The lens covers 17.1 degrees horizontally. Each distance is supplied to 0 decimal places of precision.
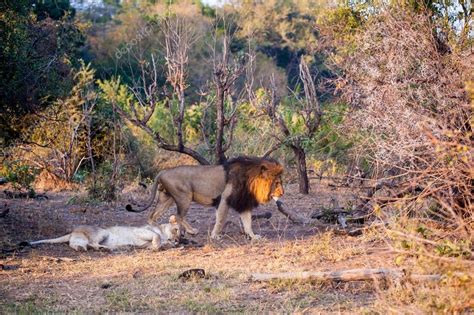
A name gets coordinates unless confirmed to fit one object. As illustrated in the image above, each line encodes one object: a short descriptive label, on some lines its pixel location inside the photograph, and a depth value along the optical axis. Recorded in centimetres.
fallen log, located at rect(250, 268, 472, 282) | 1381
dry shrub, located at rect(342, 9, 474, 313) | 1556
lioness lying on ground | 1930
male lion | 2111
